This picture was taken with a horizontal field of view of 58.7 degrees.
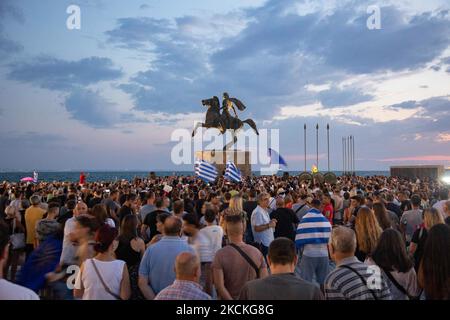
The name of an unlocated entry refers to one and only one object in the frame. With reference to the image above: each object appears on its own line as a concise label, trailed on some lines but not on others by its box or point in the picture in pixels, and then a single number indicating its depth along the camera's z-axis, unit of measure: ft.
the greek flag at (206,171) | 59.16
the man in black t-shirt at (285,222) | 26.04
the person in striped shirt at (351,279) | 11.18
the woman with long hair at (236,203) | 25.34
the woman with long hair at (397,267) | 12.76
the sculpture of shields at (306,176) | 85.36
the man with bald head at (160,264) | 14.39
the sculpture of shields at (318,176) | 84.45
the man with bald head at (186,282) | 10.85
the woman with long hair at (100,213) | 20.44
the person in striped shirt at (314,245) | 20.85
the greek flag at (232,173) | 60.08
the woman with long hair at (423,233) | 17.79
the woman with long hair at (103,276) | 12.50
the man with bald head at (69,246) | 15.79
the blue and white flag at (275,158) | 86.79
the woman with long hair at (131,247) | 16.52
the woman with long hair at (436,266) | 11.57
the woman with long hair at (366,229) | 16.65
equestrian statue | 103.76
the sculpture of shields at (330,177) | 76.98
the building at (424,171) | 132.46
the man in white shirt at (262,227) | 24.25
